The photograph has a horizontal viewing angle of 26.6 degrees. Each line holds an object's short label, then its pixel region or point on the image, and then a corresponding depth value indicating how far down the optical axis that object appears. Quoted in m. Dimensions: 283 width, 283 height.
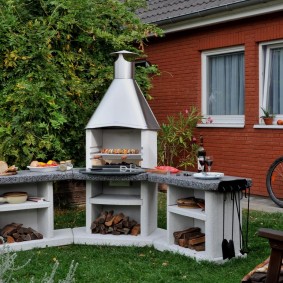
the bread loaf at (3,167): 6.97
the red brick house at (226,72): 10.37
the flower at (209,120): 11.55
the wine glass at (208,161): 6.47
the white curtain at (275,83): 10.40
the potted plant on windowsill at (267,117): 10.29
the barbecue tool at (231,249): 6.13
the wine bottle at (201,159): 6.53
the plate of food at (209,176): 6.24
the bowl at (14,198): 6.91
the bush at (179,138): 11.44
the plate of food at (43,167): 7.26
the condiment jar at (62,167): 7.27
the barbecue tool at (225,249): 6.10
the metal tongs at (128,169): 7.05
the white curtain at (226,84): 11.18
